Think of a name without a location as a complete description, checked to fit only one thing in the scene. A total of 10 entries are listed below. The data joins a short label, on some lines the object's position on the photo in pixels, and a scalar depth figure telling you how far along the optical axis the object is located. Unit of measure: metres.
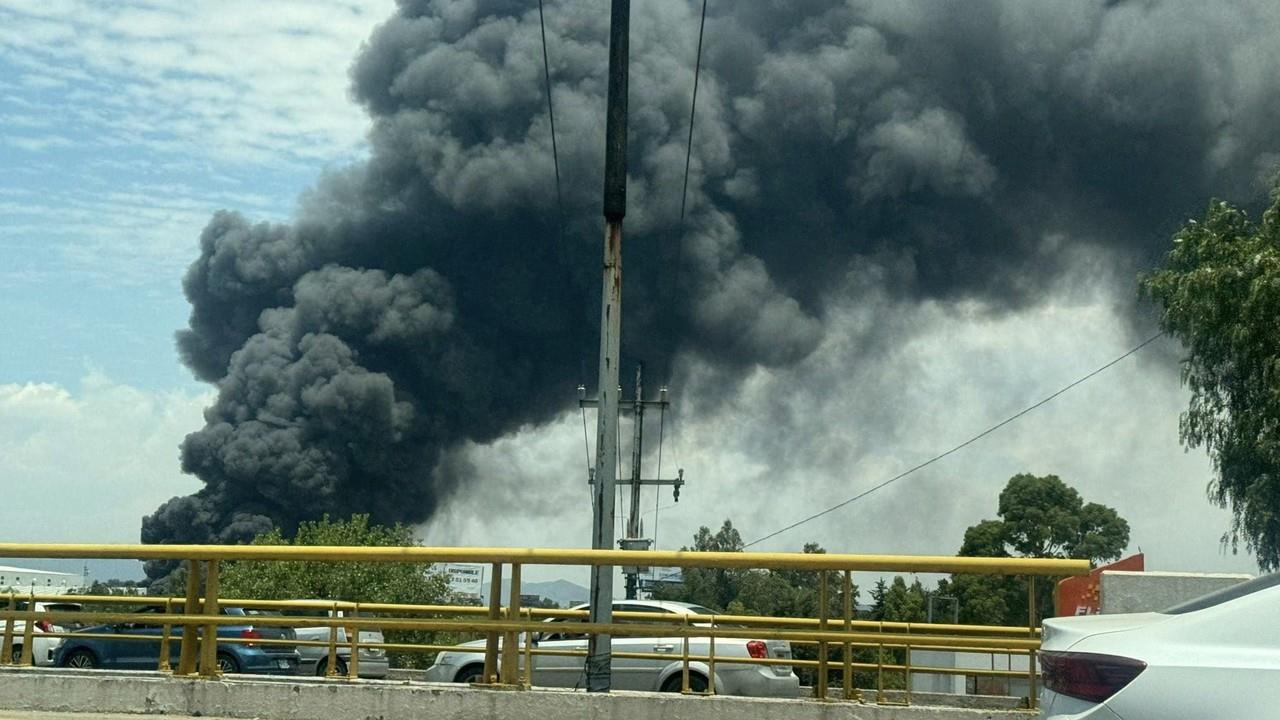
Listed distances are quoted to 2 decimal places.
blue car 17.70
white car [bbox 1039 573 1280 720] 4.12
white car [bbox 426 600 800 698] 13.45
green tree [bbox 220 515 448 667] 53.56
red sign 8.55
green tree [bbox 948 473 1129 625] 77.62
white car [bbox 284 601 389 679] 19.48
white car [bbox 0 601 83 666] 23.22
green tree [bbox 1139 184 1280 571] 25.53
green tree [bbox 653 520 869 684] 67.75
